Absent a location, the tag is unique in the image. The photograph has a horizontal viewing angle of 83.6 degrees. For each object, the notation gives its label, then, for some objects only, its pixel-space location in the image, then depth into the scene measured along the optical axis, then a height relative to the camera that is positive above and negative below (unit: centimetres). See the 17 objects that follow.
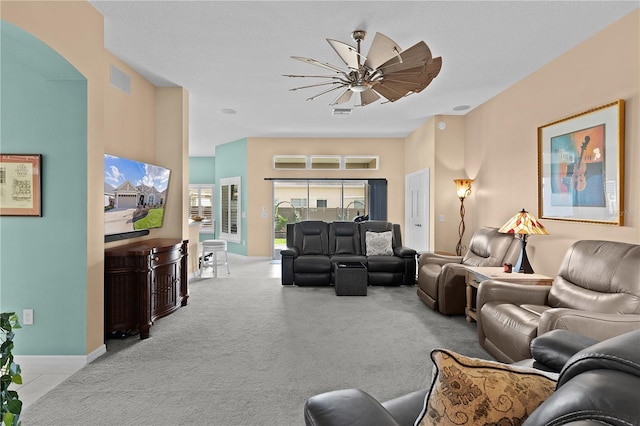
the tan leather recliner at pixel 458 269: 435 -76
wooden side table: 363 -70
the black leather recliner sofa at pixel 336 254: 611 -77
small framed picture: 295 +23
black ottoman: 545 -107
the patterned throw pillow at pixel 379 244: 643 -59
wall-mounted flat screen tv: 374 +19
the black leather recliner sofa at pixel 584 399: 71 -40
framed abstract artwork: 316 +44
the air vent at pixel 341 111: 623 +177
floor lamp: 616 +36
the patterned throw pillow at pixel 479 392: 100 -52
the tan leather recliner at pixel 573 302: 226 -70
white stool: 673 -72
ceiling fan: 286 +126
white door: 723 +2
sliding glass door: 904 +29
